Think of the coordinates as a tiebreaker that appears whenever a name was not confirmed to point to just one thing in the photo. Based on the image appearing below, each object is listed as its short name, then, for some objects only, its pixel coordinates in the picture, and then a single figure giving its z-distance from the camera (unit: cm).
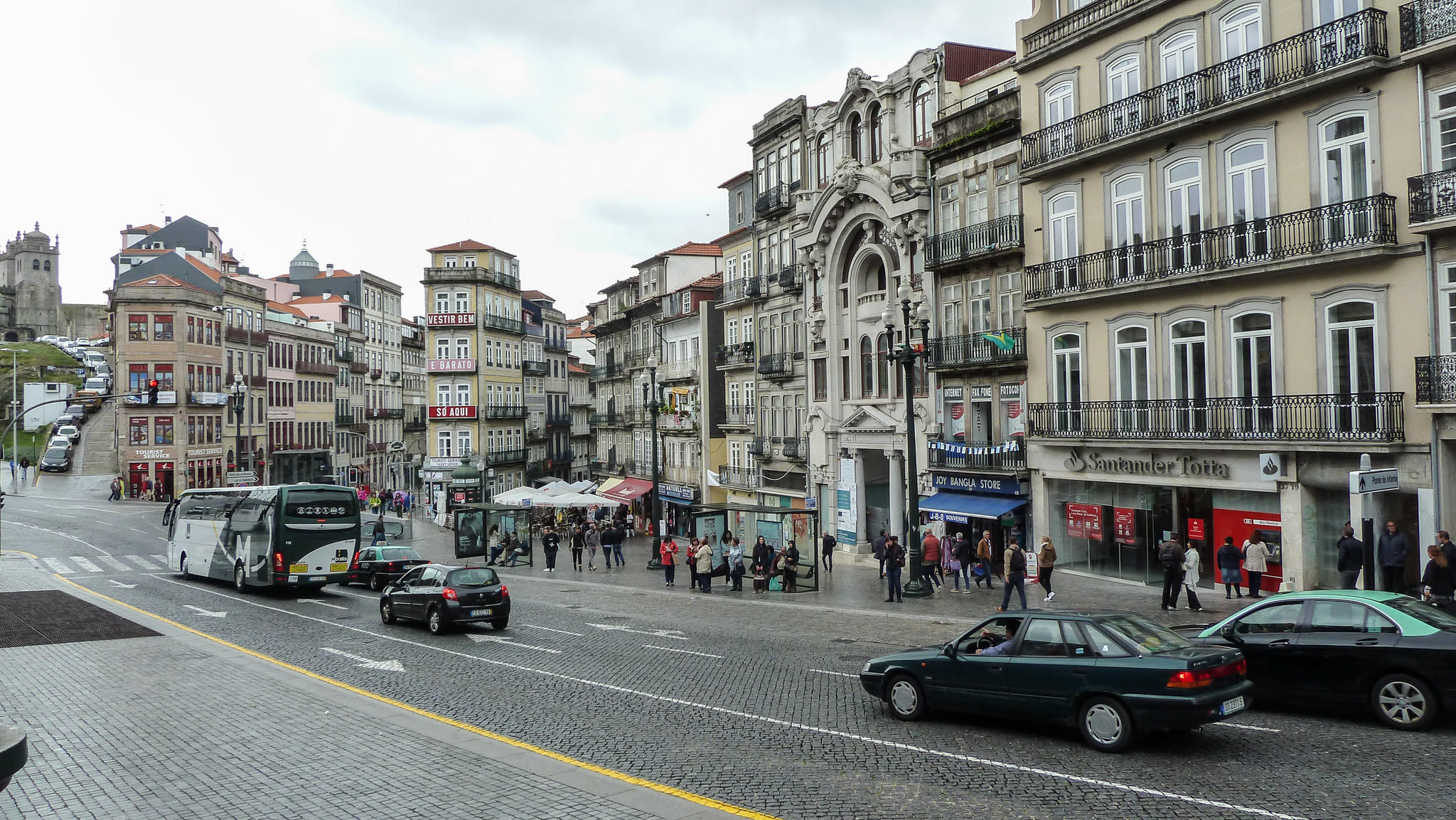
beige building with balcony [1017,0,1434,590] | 2083
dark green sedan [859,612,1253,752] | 1066
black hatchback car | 2178
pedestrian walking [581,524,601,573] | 3853
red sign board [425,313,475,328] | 7700
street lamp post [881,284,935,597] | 2572
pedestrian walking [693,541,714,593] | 3000
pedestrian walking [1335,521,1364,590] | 1942
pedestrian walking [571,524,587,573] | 3822
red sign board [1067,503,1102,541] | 2823
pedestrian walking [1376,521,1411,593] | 1883
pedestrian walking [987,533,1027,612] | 2225
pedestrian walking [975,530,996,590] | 2708
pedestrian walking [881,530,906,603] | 2542
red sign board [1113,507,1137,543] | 2709
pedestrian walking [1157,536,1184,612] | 2125
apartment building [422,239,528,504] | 7675
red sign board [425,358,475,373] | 7688
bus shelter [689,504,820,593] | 2962
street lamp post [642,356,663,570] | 3778
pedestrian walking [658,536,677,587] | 3216
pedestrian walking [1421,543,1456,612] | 1728
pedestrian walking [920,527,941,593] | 2727
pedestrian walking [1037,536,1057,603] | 2381
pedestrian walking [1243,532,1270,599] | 2272
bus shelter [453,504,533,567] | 4131
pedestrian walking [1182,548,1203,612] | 2125
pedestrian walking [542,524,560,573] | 3756
